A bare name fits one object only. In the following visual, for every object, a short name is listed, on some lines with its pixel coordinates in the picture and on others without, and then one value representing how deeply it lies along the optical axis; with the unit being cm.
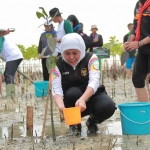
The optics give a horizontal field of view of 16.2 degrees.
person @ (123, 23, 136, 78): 1019
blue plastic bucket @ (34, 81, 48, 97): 855
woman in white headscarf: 425
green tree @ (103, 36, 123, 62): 1963
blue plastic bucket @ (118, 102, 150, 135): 427
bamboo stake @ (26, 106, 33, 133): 464
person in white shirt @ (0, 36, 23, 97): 804
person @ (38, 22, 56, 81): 909
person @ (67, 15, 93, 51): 907
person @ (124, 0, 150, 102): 483
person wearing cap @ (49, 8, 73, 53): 795
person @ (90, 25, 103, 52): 1223
